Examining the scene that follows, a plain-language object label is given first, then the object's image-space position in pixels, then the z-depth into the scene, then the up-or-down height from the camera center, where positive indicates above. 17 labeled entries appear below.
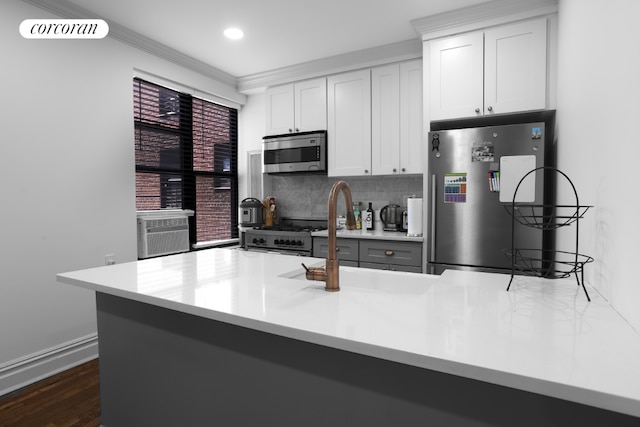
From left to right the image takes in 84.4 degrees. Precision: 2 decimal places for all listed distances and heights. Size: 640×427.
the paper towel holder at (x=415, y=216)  3.10 -0.18
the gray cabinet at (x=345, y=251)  3.31 -0.52
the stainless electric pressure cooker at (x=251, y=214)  4.19 -0.21
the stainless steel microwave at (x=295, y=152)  3.78 +0.49
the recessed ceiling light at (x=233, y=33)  3.06 +1.44
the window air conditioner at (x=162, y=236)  3.26 -0.38
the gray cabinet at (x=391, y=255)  3.05 -0.53
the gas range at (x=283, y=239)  3.59 -0.45
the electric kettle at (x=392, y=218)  3.56 -0.22
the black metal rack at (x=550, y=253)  2.04 -0.36
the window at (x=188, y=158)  3.44 +0.43
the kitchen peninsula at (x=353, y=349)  0.74 -0.35
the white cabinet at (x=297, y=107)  3.80 +1.00
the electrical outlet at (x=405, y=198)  3.69 -0.03
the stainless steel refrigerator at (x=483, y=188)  2.52 +0.05
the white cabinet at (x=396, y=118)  3.32 +0.75
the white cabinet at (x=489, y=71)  2.62 +0.98
